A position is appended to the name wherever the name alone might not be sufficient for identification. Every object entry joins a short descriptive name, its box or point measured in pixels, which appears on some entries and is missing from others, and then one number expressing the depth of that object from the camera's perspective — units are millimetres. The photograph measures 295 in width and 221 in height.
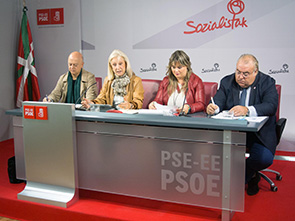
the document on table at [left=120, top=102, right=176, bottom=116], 2739
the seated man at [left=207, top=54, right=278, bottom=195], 2863
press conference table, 2344
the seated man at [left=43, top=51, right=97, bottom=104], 3715
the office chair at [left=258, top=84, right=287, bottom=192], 3031
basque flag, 5223
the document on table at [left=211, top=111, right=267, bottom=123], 2546
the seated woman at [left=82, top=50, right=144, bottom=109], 3473
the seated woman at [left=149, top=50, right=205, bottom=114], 3348
